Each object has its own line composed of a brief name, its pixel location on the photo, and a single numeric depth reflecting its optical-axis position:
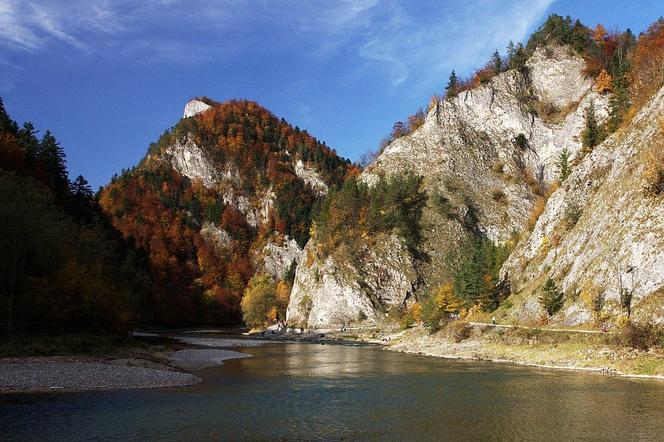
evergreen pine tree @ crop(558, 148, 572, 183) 96.18
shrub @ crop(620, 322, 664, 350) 46.86
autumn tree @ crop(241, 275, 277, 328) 155.38
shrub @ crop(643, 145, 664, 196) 58.88
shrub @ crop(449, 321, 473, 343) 73.94
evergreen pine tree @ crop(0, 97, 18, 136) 95.62
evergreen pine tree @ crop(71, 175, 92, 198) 120.69
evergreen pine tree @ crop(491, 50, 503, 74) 161.25
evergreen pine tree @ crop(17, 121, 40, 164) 98.06
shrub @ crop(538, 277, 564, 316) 63.66
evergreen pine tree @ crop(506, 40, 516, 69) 162.38
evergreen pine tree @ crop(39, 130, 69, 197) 102.62
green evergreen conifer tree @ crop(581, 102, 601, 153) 95.38
